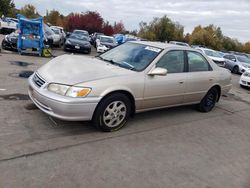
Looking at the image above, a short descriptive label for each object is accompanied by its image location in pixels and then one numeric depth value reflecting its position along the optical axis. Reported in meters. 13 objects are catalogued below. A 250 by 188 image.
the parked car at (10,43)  9.45
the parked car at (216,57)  14.04
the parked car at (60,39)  13.43
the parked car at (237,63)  13.18
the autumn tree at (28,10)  44.08
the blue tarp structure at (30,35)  9.19
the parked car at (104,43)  13.62
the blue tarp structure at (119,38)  19.61
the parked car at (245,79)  8.20
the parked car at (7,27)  17.65
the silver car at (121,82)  2.96
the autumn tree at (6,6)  32.16
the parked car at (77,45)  12.12
